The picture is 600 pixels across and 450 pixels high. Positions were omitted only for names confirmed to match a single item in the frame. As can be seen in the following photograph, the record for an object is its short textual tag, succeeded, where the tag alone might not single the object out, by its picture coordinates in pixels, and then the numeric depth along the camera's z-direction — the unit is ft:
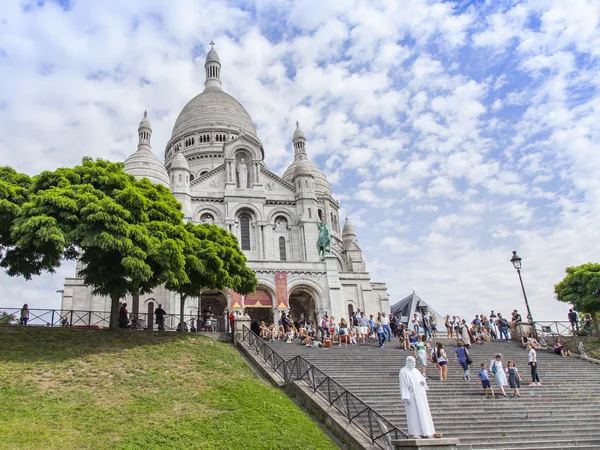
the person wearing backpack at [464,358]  59.06
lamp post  85.52
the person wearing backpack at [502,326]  93.09
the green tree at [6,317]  77.78
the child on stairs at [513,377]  55.88
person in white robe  35.63
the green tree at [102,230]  66.08
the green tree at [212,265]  79.63
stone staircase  44.57
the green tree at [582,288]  99.35
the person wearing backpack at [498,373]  55.16
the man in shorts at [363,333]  87.56
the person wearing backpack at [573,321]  96.12
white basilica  126.72
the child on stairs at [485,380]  54.34
